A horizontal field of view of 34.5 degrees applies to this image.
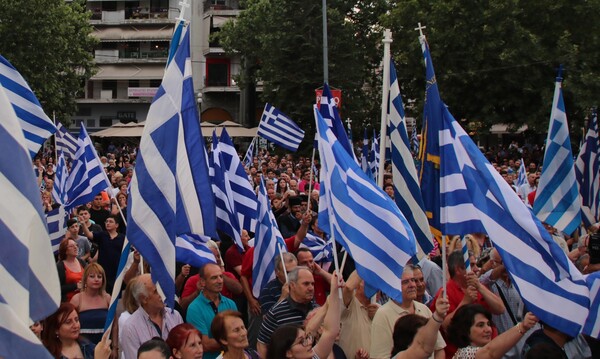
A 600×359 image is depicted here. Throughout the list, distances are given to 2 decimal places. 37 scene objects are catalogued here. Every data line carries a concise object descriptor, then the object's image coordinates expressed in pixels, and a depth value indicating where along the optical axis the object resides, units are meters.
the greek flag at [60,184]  14.80
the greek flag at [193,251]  8.65
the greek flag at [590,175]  12.53
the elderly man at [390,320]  6.71
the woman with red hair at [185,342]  6.27
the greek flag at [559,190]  10.35
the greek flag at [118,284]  6.47
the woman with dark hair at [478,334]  6.17
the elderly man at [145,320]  7.02
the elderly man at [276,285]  8.48
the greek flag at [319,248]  10.42
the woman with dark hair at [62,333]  6.55
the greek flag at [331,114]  10.04
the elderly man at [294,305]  7.05
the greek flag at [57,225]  11.23
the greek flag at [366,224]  6.75
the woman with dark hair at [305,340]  5.84
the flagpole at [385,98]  8.01
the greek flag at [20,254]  4.22
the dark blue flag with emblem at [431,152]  7.61
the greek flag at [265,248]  9.24
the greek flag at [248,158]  21.56
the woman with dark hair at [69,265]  9.38
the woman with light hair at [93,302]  7.72
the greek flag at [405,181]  8.43
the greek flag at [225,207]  11.15
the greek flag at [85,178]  12.48
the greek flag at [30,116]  9.37
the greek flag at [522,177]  18.00
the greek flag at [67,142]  19.09
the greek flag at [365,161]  18.62
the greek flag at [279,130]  19.06
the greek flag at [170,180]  6.65
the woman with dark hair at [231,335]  6.37
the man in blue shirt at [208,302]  7.76
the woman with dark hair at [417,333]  5.92
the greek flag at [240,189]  11.35
